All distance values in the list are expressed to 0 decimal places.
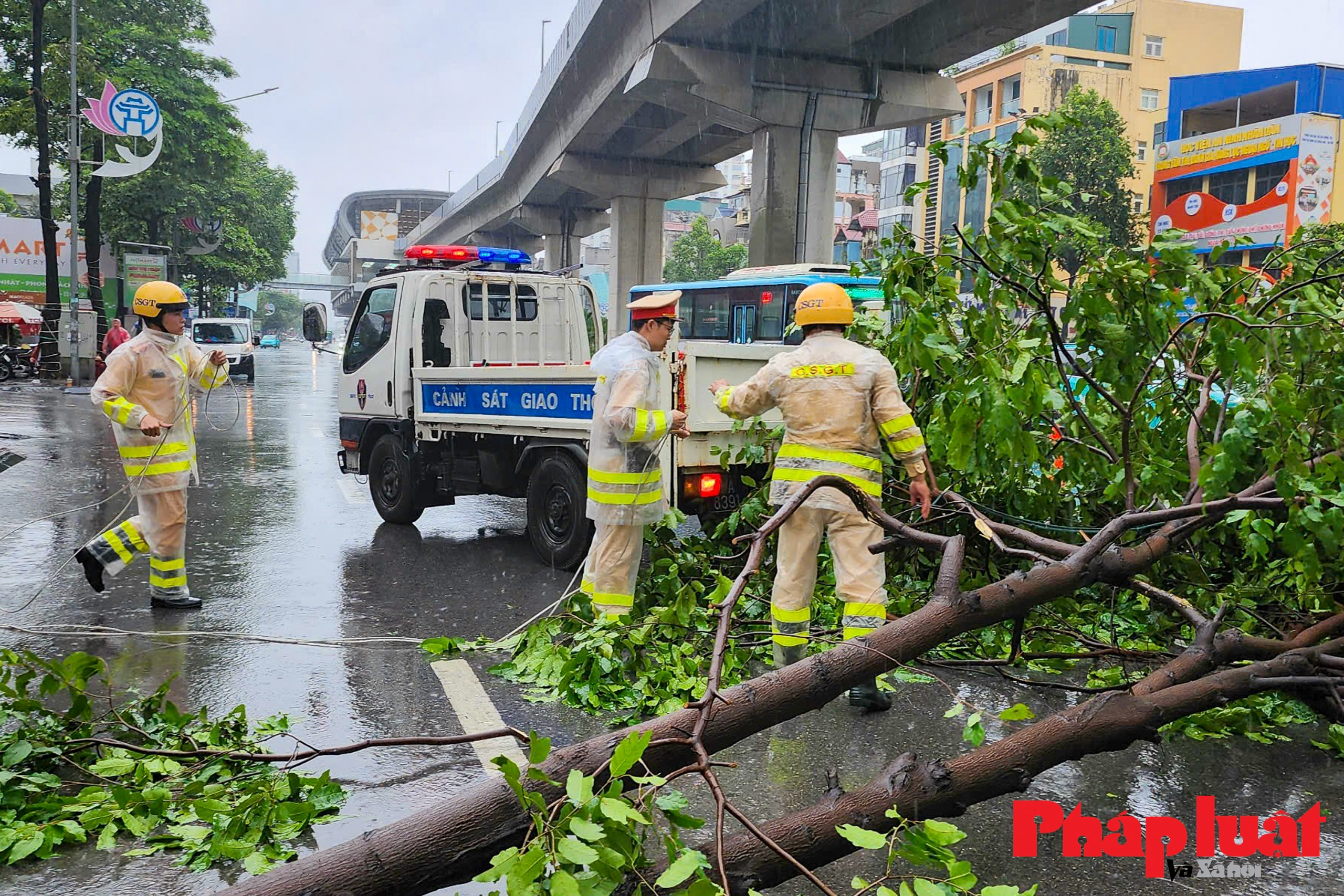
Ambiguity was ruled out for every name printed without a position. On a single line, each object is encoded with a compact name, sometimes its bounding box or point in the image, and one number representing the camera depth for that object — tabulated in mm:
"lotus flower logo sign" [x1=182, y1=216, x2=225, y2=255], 48531
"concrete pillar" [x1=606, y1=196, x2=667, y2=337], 35406
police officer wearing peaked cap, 5848
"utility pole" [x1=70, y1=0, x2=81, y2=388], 26188
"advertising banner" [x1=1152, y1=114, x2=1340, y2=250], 37812
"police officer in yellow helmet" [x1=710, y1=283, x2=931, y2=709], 5051
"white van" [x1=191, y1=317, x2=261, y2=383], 33438
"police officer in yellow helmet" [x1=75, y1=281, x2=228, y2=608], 6562
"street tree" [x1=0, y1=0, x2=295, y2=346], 30625
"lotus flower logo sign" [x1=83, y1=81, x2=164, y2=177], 24016
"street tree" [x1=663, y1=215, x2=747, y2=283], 75938
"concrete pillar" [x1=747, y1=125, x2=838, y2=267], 23266
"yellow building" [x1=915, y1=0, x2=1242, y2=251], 56969
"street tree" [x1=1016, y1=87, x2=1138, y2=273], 42281
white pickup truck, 7098
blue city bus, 19578
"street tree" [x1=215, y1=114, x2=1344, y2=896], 2598
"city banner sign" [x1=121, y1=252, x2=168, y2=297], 37750
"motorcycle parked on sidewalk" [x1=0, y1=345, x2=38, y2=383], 30156
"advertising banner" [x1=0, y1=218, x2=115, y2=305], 44438
